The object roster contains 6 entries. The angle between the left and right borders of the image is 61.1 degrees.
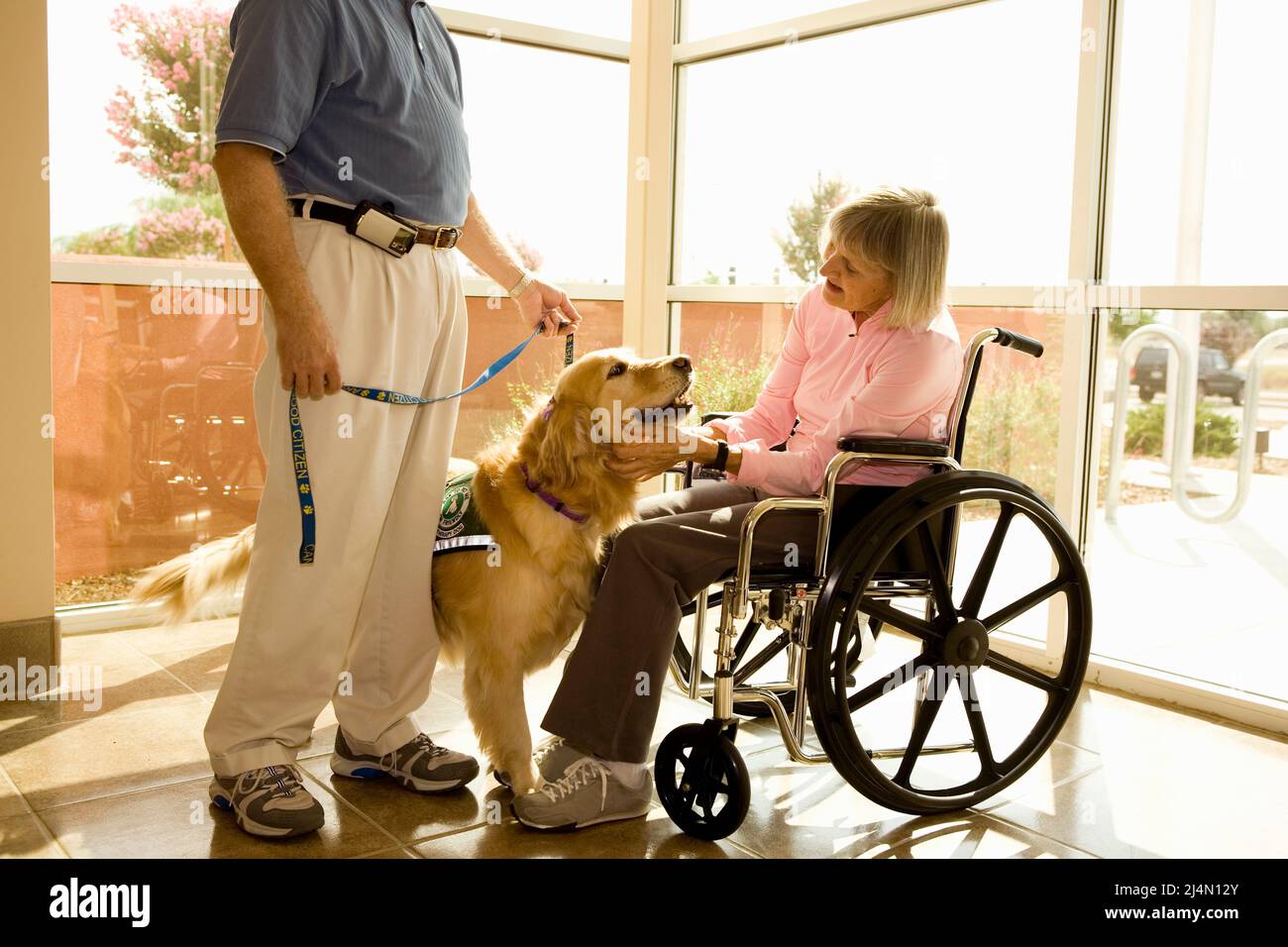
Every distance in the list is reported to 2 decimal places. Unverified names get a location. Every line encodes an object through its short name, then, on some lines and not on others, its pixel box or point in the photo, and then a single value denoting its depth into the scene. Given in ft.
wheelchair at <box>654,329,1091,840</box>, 6.14
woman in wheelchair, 6.38
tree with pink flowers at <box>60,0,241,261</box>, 10.79
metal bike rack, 9.18
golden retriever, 6.72
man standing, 5.96
